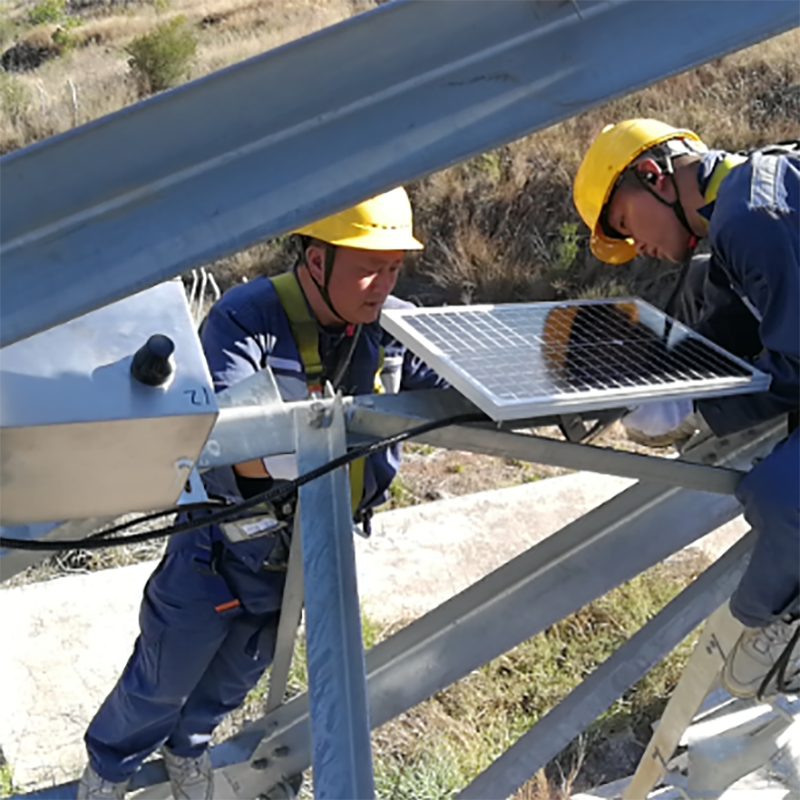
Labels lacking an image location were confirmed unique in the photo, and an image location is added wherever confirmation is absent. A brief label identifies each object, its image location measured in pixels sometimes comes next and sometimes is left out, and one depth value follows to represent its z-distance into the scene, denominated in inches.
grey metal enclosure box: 53.5
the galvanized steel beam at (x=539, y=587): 91.1
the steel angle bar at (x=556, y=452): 73.5
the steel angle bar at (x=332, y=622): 64.7
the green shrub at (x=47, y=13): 995.9
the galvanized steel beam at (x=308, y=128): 41.9
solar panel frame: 67.2
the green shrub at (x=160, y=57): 681.6
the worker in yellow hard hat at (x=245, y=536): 104.8
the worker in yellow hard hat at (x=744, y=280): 79.0
